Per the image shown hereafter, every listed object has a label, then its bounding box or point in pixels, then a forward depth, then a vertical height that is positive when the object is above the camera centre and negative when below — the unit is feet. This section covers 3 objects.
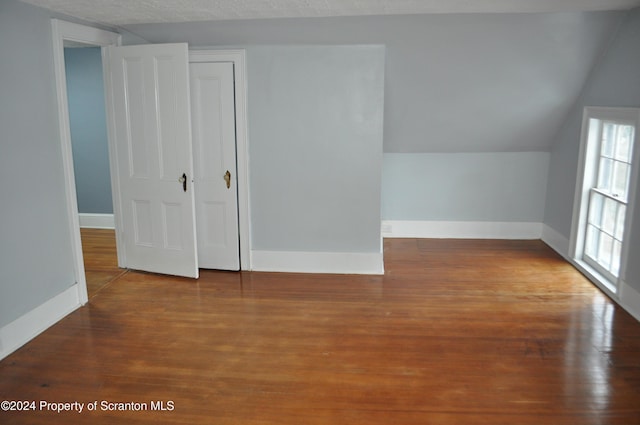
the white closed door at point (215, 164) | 16.06 -1.29
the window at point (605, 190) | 14.88 -2.01
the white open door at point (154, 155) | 15.16 -0.97
